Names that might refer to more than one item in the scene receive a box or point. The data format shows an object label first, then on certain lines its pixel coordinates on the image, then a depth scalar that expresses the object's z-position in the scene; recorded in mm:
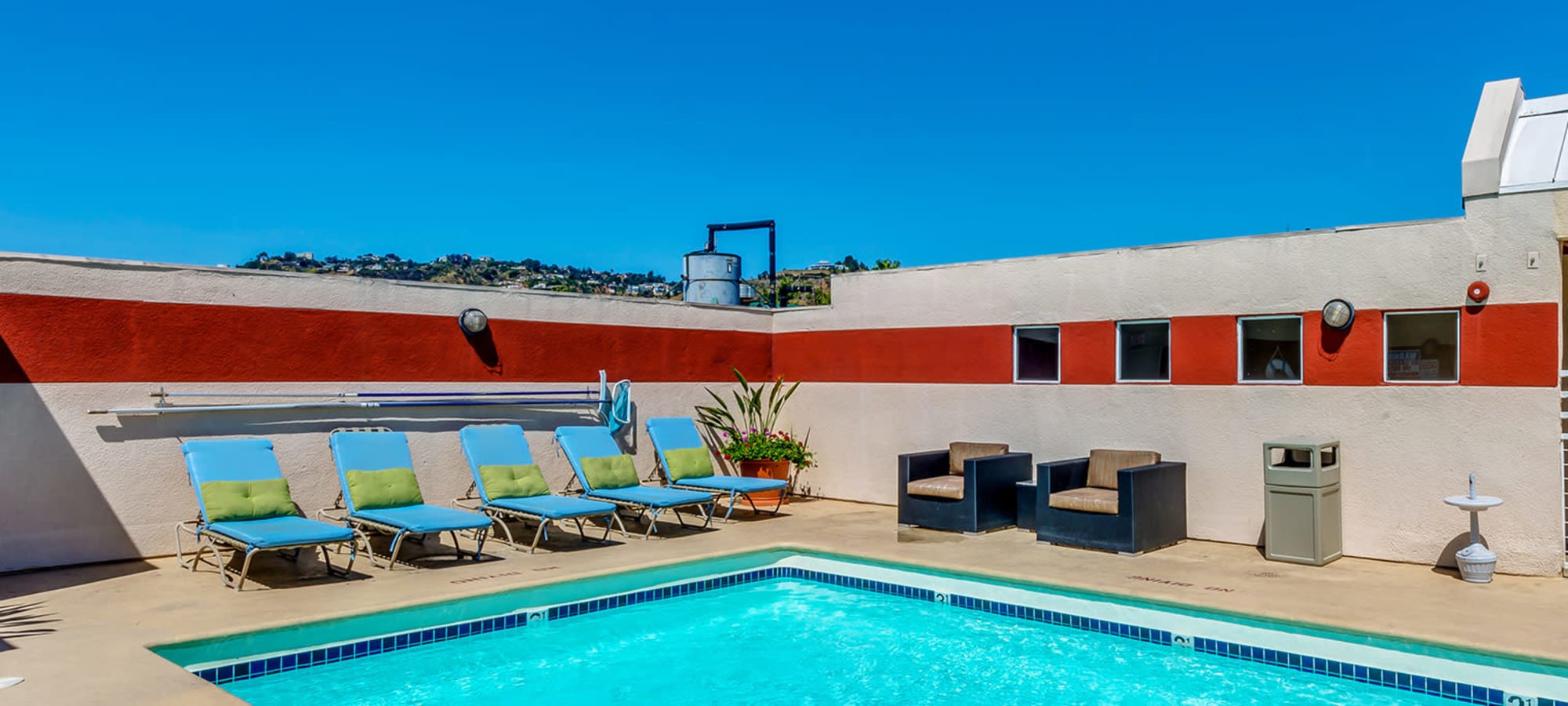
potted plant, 12383
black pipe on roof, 19719
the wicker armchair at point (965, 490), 10062
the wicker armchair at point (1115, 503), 8844
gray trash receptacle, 8328
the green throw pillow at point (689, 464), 11141
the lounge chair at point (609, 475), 9812
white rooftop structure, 7840
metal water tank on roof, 16984
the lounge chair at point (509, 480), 9094
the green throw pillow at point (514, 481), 9555
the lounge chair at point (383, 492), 8180
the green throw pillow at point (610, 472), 10258
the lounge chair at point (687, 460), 10742
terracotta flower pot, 12414
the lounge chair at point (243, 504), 7320
